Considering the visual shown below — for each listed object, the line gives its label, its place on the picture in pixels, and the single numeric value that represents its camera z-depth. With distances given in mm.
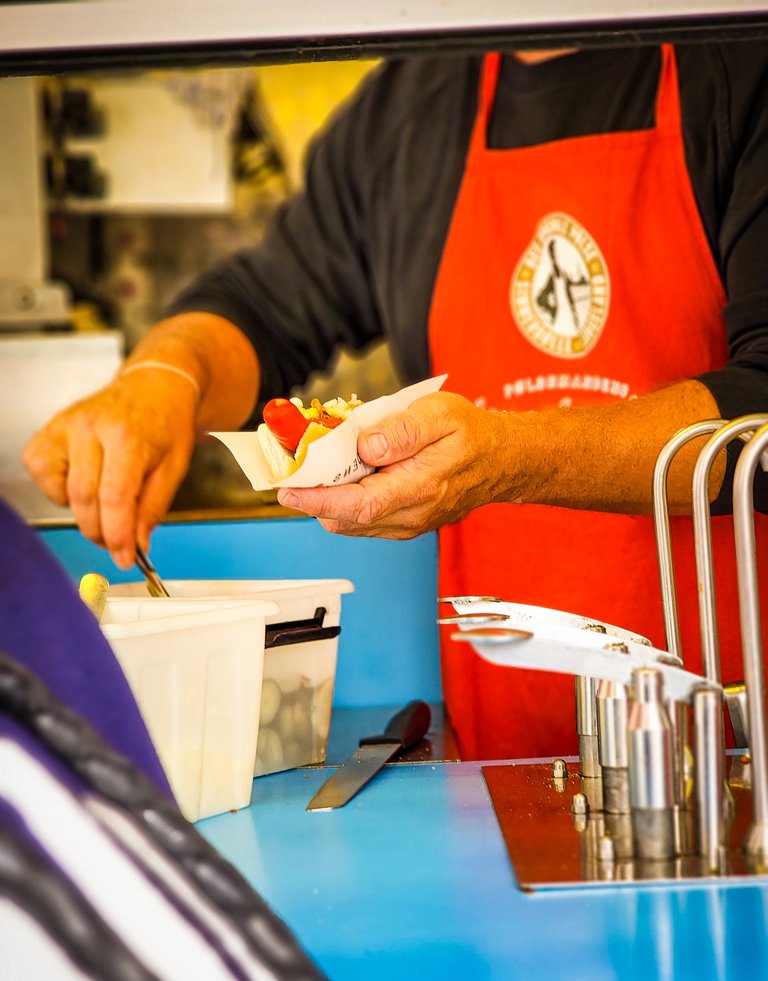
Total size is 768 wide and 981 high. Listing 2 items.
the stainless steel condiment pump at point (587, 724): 1048
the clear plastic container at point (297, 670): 1235
